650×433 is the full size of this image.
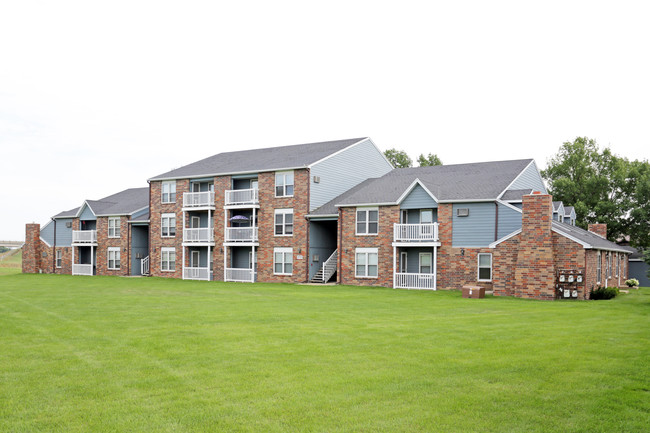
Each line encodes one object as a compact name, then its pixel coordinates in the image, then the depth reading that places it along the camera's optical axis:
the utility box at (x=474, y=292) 23.42
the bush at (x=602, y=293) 24.25
